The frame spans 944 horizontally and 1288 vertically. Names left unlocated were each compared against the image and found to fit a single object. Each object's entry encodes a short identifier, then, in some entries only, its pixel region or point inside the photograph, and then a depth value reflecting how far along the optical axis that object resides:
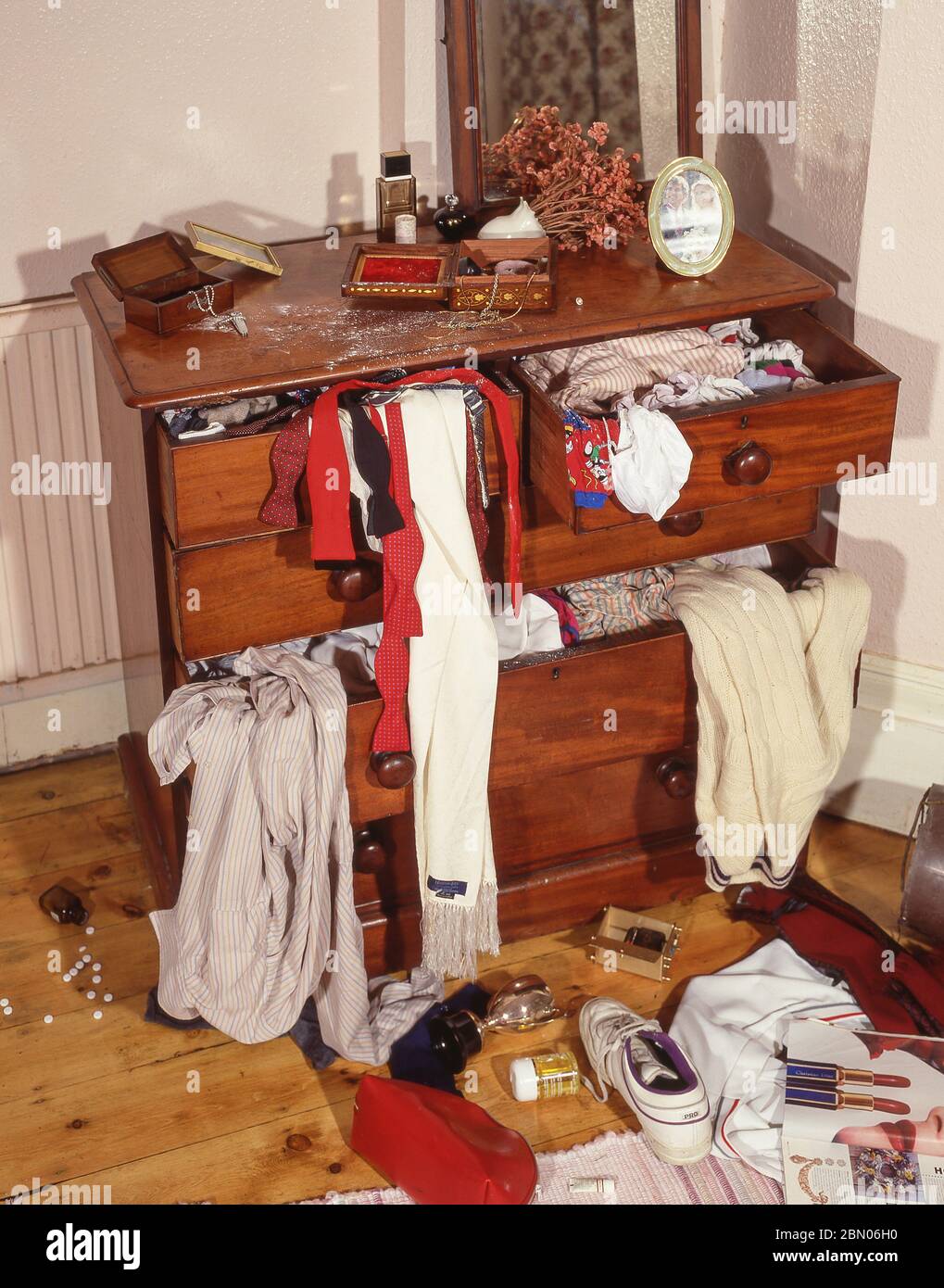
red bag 1.92
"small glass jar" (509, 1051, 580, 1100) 2.13
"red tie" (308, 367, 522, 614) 1.85
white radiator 2.43
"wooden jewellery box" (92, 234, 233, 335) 2.00
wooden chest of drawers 1.95
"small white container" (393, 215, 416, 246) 2.27
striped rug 2.00
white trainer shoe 2.02
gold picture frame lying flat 2.14
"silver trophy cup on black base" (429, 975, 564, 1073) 2.18
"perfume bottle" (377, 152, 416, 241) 2.26
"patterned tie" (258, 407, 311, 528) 1.87
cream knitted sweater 2.17
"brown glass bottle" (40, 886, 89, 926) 2.44
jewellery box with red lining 2.09
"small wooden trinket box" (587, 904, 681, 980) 2.34
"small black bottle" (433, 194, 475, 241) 2.30
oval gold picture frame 2.20
